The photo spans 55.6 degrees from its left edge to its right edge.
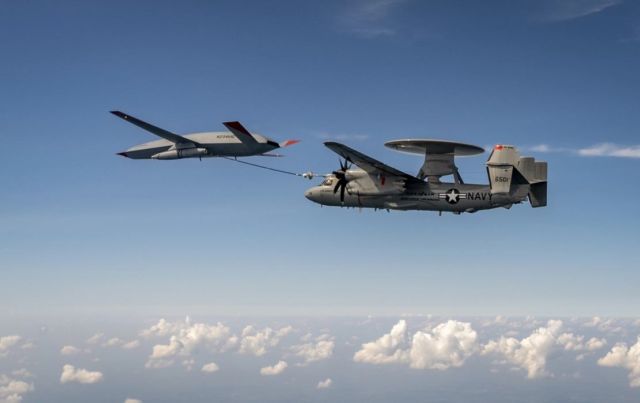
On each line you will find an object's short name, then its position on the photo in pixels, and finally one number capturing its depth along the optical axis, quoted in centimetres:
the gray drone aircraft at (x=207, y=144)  5341
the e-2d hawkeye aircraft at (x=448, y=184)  5241
